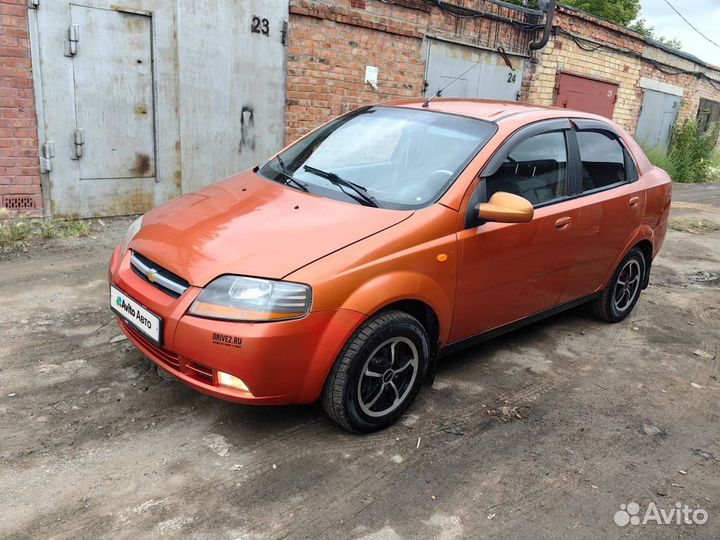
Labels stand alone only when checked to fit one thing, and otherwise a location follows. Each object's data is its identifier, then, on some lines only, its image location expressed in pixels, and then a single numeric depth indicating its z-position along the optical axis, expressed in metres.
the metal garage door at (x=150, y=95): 6.10
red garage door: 12.32
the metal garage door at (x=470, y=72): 9.60
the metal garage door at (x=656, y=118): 15.01
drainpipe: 10.73
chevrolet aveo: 2.65
